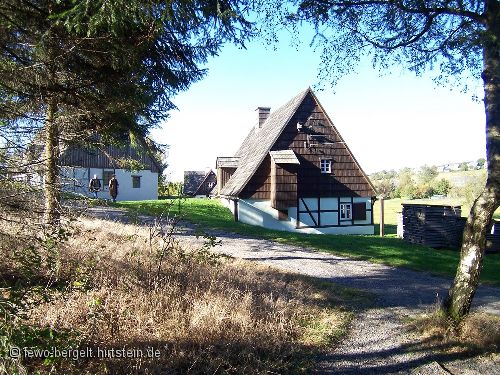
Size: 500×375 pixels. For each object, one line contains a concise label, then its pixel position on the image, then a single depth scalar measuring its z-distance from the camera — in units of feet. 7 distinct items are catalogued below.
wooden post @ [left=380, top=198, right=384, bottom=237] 74.40
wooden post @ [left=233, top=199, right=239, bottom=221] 74.02
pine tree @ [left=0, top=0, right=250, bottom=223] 15.87
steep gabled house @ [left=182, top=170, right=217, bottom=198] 176.98
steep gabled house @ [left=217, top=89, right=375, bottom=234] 72.79
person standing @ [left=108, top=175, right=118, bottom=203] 87.62
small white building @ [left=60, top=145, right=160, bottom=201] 112.68
